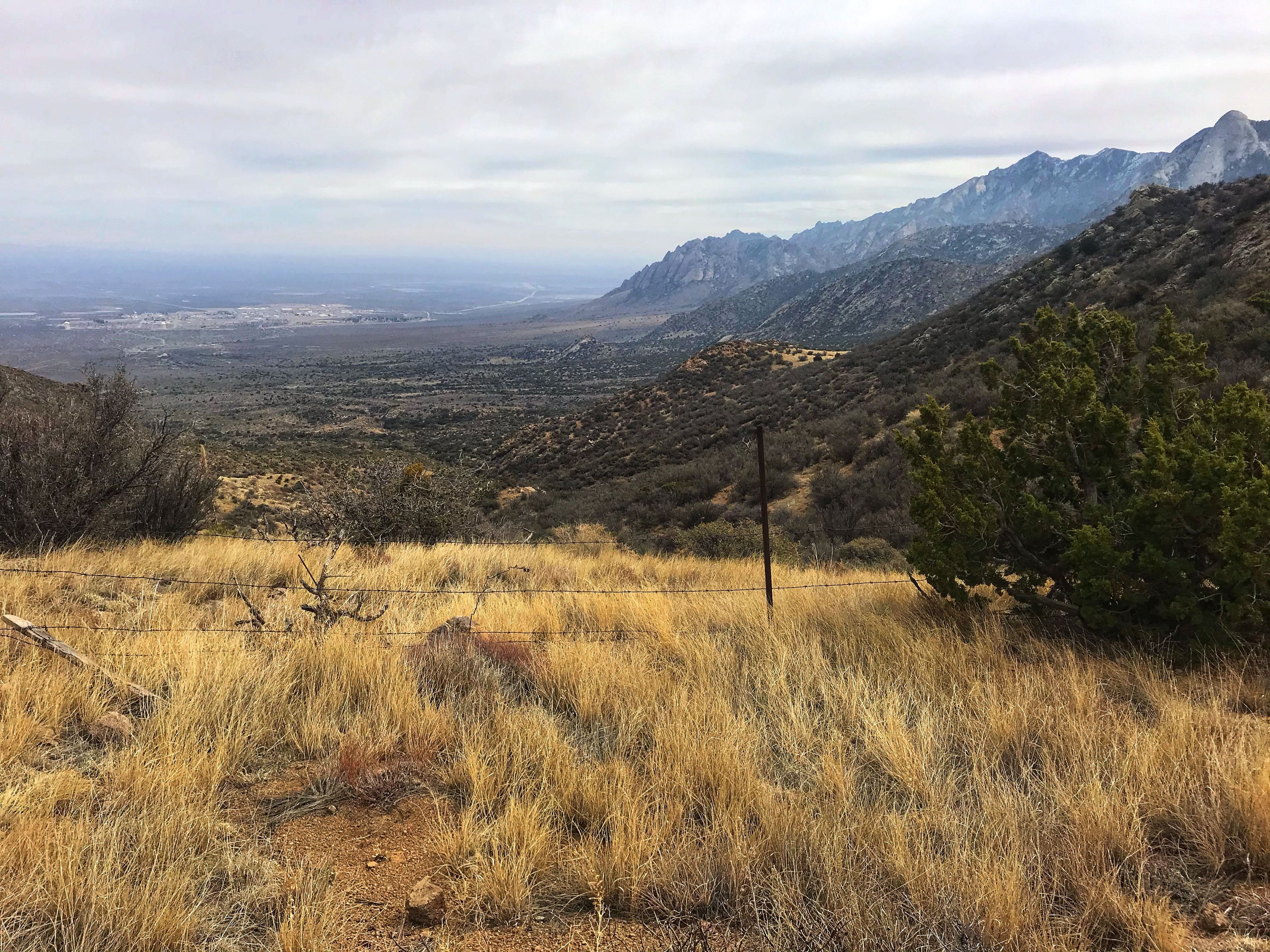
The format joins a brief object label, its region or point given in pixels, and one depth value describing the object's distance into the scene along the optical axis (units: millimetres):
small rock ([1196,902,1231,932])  2205
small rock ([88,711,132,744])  3432
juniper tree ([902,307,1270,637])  3967
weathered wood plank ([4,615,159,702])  3867
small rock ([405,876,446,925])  2361
